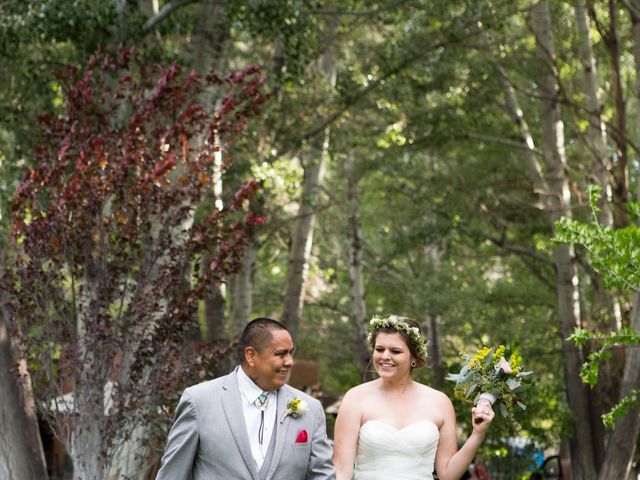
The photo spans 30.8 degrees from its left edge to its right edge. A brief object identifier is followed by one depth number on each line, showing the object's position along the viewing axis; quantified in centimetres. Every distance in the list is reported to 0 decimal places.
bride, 754
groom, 580
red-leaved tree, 1130
